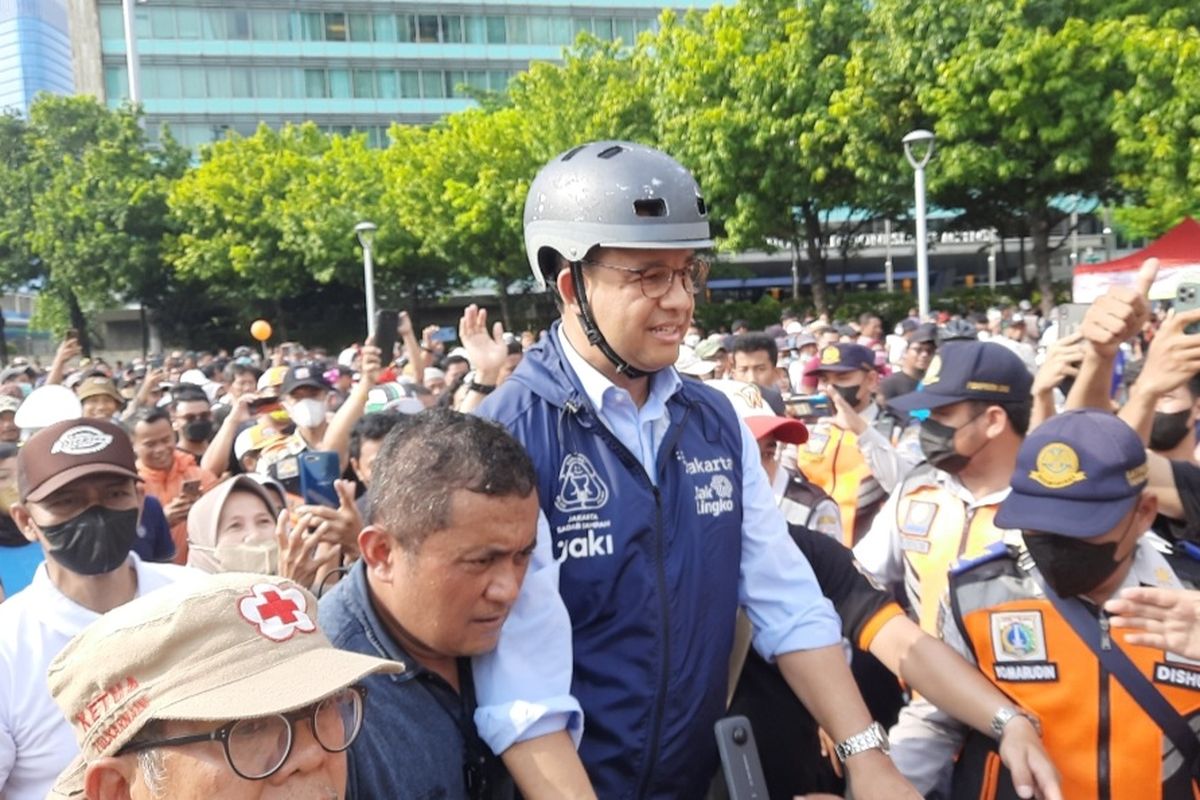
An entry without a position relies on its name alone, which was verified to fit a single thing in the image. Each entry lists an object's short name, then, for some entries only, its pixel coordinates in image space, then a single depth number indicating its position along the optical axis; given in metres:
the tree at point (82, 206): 42.44
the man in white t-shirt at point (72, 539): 3.00
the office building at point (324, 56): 55.72
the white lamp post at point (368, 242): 23.38
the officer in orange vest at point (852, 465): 5.39
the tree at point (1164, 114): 22.30
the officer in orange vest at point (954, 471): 3.70
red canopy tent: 18.08
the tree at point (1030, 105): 24.20
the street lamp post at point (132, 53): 46.56
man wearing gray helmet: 2.13
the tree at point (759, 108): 27.28
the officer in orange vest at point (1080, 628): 2.57
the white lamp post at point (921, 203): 16.97
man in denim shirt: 2.02
